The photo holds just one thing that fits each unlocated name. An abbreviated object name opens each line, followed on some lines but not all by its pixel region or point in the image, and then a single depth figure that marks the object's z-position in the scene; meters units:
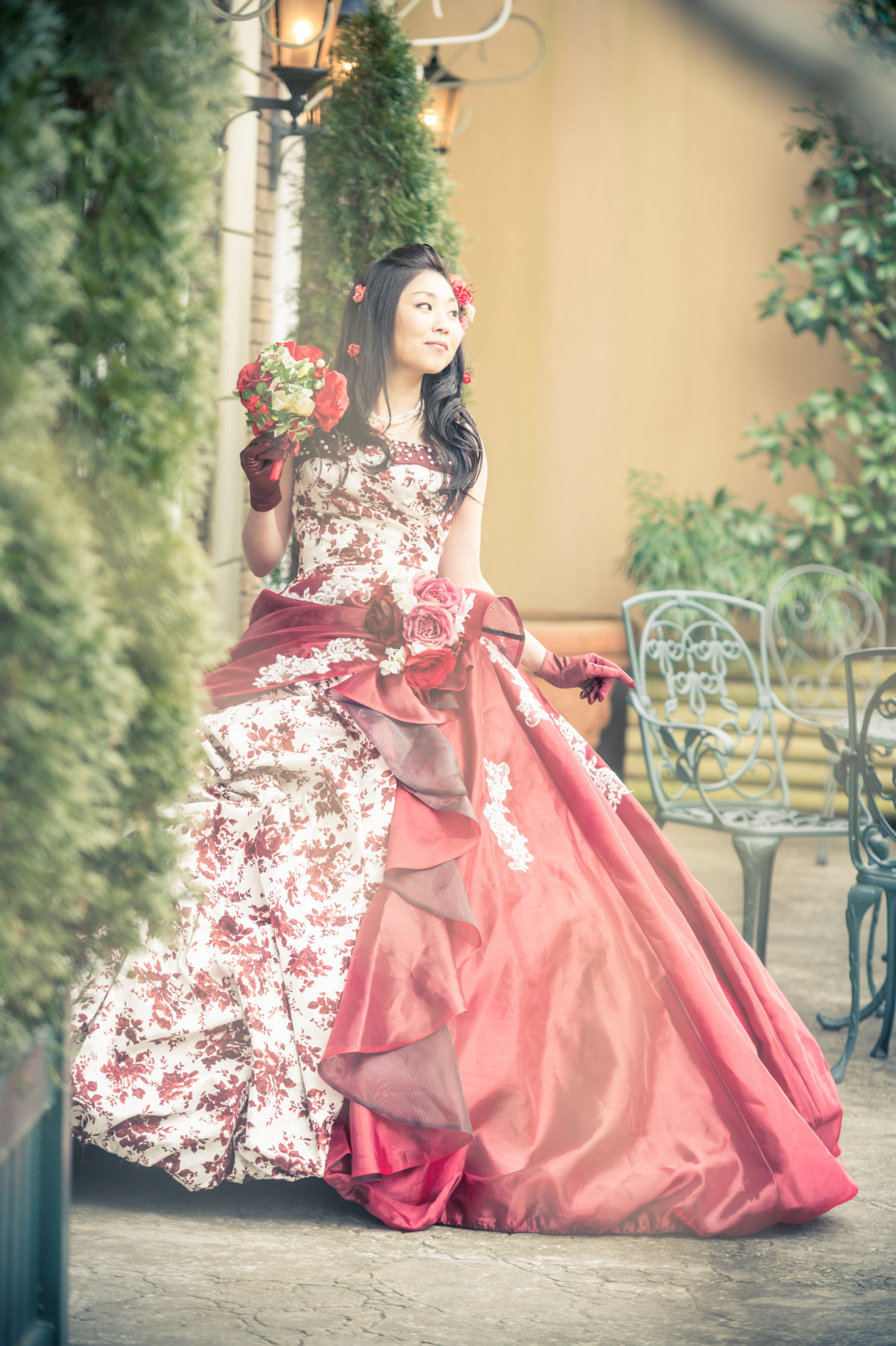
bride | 4.19
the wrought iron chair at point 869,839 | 5.83
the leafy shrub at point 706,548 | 12.34
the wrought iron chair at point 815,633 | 12.06
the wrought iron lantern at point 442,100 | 10.05
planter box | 2.79
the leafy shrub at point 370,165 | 7.77
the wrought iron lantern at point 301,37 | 7.18
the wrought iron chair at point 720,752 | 6.56
